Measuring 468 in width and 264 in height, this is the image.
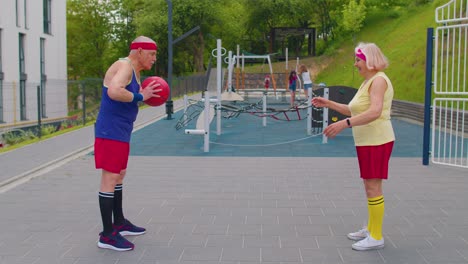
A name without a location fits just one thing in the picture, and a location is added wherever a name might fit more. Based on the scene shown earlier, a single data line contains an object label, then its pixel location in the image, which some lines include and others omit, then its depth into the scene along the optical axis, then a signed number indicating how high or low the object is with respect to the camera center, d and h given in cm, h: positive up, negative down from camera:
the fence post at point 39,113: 1441 -70
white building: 2142 +176
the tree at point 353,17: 4719 +618
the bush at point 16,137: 1476 -135
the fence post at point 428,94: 930 -6
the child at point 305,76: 2020 +49
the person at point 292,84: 2452 +24
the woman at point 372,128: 471 -33
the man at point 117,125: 489 -33
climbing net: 1354 -66
